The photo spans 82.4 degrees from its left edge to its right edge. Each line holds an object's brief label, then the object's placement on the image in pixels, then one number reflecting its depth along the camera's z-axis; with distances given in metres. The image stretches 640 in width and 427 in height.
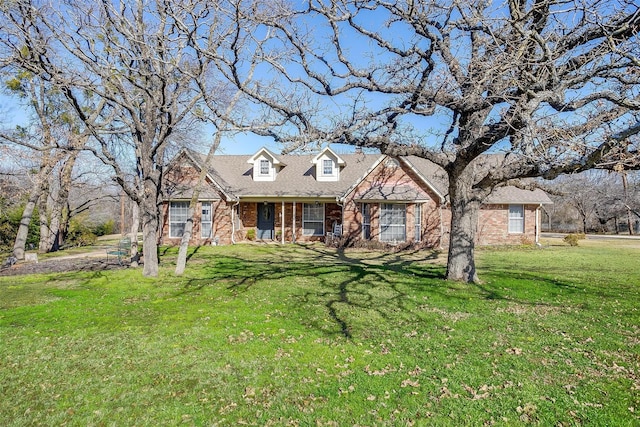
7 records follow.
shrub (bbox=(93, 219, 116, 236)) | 32.40
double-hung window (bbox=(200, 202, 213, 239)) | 21.06
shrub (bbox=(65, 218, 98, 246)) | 22.92
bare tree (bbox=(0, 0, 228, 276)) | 9.02
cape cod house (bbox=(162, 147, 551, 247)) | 19.78
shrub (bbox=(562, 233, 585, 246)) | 23.23
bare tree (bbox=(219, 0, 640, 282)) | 5.98
